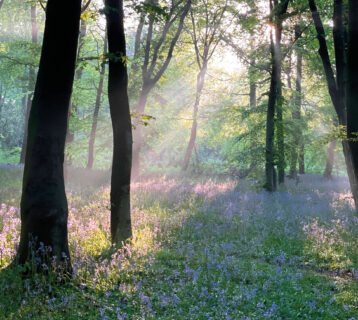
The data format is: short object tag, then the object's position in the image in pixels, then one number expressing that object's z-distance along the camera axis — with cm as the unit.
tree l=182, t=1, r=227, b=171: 2919
